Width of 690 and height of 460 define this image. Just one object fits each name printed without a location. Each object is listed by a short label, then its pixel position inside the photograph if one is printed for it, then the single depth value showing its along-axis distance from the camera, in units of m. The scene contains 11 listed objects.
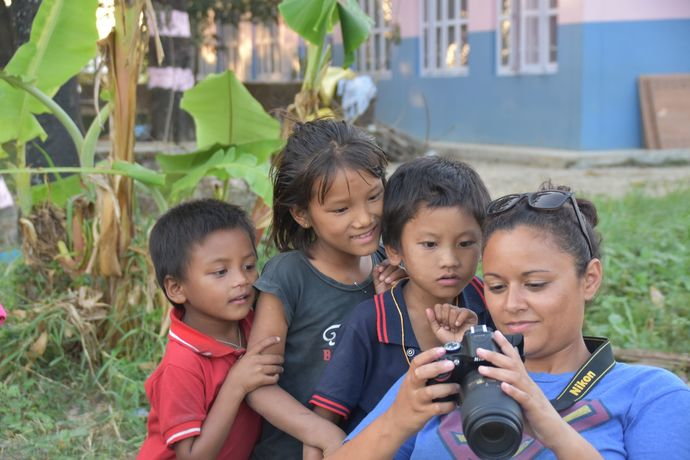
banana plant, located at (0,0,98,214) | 3.56
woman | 1.58
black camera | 1.39
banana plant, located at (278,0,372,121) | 3.50
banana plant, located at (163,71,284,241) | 3.61
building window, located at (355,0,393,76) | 13.95
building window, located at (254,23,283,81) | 17.27
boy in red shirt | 2.24
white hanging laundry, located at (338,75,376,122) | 11.67
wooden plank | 10.52
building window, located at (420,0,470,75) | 12.66
